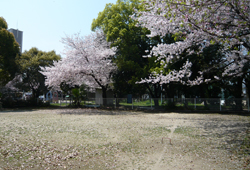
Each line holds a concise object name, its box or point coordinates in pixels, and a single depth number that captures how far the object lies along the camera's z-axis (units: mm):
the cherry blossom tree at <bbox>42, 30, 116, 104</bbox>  19625
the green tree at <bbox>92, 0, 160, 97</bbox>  19700
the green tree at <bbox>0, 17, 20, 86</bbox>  22234
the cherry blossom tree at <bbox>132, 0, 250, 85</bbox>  5820
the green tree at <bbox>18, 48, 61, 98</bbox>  24625
